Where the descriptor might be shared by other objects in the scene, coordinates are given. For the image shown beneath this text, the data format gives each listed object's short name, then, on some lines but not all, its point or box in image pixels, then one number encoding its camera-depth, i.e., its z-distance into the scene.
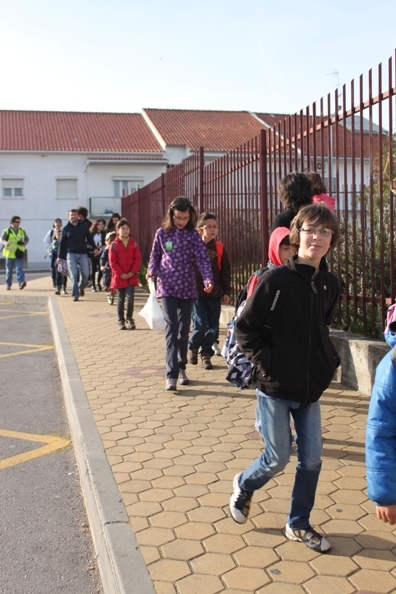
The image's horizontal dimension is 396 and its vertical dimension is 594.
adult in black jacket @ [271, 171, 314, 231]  4.50
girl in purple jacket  6.55
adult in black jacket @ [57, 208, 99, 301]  14.45
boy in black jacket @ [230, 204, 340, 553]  3.34
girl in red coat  10.64
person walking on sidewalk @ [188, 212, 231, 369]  7.67
